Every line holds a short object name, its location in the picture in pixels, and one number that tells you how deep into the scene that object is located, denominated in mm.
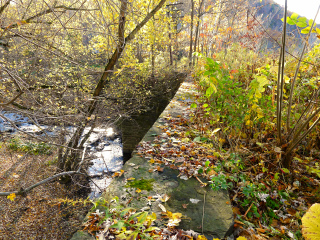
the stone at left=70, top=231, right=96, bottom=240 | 1552
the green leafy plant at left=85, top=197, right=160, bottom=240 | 1478
